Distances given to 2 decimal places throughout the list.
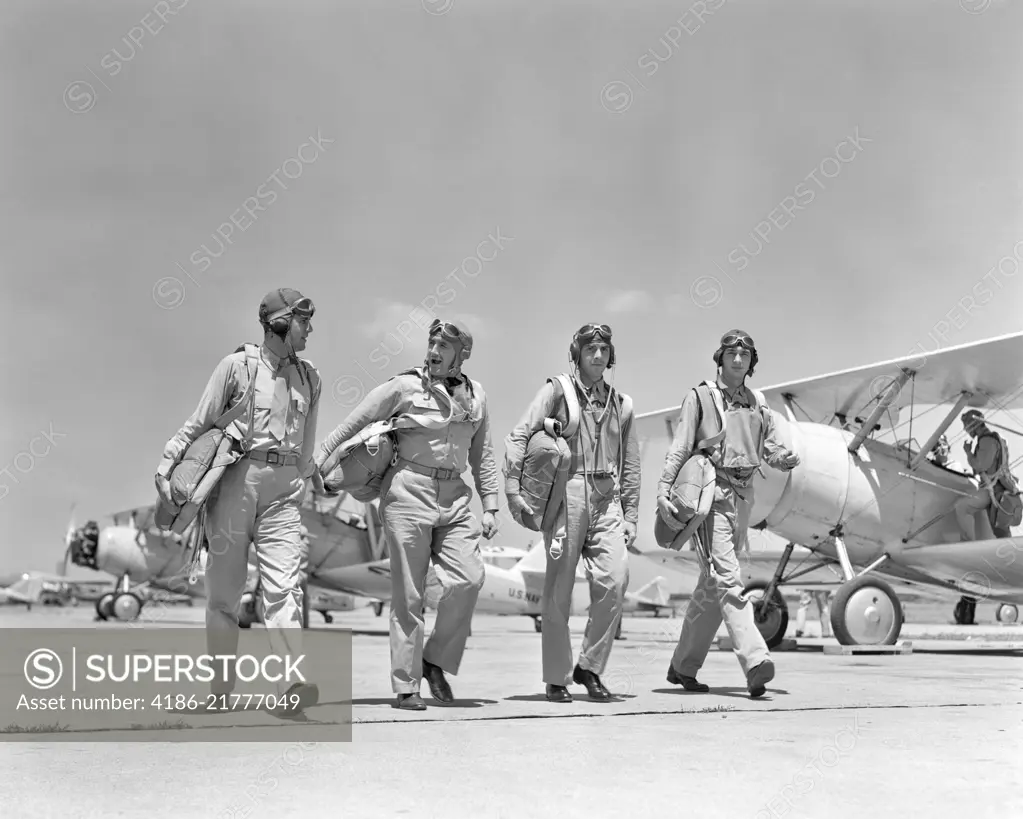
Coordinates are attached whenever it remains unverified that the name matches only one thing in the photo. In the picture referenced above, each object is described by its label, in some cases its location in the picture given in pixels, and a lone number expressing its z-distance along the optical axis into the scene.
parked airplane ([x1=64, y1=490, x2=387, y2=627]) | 22.27
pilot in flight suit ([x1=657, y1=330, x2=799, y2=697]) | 5.61
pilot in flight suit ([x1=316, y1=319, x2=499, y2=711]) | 4.90
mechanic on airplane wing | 11.55
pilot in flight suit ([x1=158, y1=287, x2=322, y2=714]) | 4.67
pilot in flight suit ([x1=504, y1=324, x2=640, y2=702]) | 5.29
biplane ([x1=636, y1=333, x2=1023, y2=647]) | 10.78
